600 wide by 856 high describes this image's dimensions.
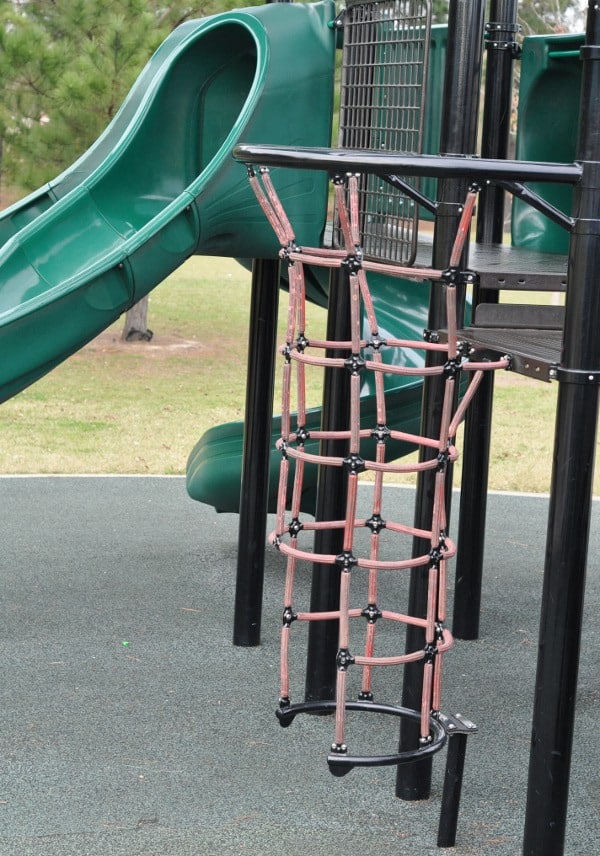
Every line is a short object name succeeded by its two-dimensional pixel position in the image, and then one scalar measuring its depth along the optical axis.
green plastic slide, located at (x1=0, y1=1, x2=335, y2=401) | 8.65
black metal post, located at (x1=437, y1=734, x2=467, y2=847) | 7.28
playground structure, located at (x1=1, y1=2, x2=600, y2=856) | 6.02
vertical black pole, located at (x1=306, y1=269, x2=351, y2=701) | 8.94
